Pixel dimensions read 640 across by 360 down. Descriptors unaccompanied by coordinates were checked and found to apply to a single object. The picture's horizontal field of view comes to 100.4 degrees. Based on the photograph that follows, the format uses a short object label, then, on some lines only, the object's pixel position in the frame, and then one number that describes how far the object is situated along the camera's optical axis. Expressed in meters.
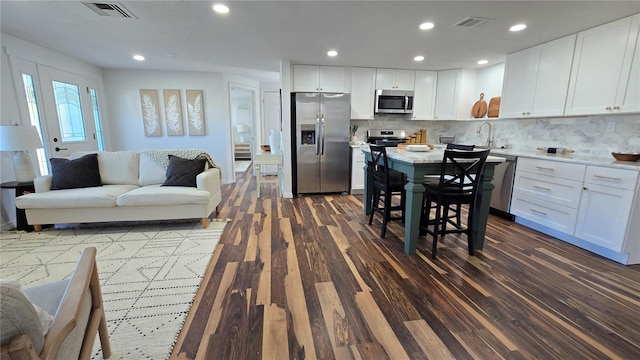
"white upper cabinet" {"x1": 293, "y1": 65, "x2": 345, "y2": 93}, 4.55
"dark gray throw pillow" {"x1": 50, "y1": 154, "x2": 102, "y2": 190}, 3.13
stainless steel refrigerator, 4.50
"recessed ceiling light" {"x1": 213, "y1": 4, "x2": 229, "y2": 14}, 2.37
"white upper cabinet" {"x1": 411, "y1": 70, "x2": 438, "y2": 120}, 4.94
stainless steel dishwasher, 3.43
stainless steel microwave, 4.83
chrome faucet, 4.47
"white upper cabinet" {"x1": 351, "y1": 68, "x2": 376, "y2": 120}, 4.77
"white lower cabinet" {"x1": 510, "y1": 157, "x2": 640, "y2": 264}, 2.37
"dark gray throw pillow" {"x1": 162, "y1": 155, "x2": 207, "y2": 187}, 3.31
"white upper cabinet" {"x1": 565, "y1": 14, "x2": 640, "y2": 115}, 2.57
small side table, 3.01
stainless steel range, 5.12
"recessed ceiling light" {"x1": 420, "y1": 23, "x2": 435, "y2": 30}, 2.77
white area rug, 1.59
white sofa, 2.91
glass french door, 3.75
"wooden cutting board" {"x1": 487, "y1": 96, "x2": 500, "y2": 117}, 4.27
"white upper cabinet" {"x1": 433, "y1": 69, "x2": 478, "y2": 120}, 4.75
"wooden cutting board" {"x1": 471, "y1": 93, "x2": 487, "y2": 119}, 4.51
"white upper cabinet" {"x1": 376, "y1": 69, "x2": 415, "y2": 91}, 4.85
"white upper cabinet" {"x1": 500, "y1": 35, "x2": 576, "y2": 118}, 3.15
